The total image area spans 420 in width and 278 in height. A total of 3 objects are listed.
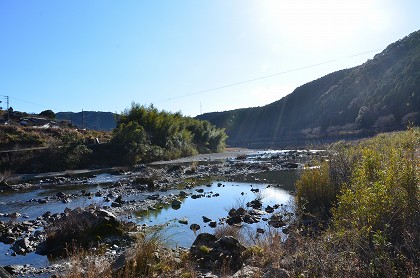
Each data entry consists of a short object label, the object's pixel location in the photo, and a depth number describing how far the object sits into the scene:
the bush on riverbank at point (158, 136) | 40.91
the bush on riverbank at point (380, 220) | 5.24
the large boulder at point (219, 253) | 8.10
